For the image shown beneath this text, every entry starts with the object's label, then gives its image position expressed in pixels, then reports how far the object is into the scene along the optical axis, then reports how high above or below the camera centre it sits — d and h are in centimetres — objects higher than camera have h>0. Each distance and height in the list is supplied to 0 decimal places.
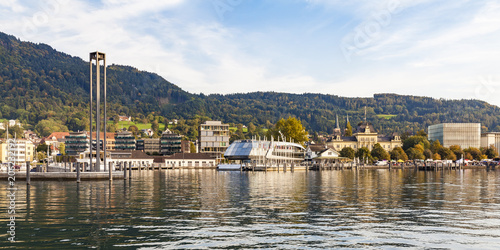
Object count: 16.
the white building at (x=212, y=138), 17350 +179
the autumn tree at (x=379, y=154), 17352 -510
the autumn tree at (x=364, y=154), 16750 -481
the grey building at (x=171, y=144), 19700 -47
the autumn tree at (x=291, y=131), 14788 +358
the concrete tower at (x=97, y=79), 5681 +821
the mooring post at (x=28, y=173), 4852 -307
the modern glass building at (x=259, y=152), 12612 -274
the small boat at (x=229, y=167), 11262 -619
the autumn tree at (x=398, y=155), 17250 -553
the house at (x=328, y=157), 15150 -522
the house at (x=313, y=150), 16650 -326
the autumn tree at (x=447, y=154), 17688 -553
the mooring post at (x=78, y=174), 5164 -346
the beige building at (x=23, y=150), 15738 -216
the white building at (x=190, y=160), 14108 -549
